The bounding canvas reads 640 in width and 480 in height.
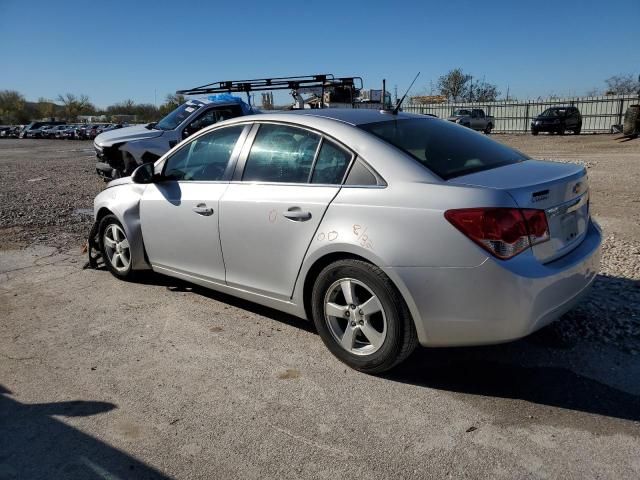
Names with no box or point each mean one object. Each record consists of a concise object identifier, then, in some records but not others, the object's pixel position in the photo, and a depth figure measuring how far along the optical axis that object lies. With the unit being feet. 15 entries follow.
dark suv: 101.71
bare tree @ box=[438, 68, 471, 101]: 223.71
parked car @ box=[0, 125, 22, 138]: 199.72
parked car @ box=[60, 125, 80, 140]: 163.20
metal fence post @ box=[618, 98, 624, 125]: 111.51
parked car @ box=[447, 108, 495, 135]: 119.24
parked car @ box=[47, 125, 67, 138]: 170.91
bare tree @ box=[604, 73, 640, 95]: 175.94
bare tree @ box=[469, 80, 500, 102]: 225.35
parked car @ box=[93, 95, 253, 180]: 32.37
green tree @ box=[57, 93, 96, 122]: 338.54
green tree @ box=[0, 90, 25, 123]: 299.15
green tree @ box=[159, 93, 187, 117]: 223.10
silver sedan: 9.49
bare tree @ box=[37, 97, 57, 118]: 325.66
